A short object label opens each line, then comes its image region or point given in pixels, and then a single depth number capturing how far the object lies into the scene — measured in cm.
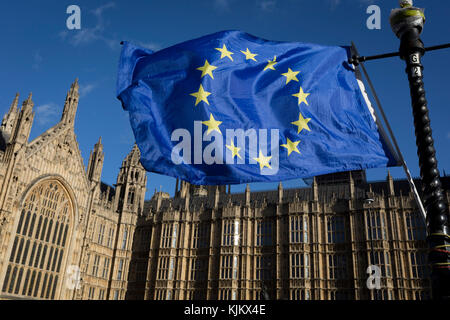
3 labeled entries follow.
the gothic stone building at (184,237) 4178
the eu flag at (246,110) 976
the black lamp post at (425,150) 632
